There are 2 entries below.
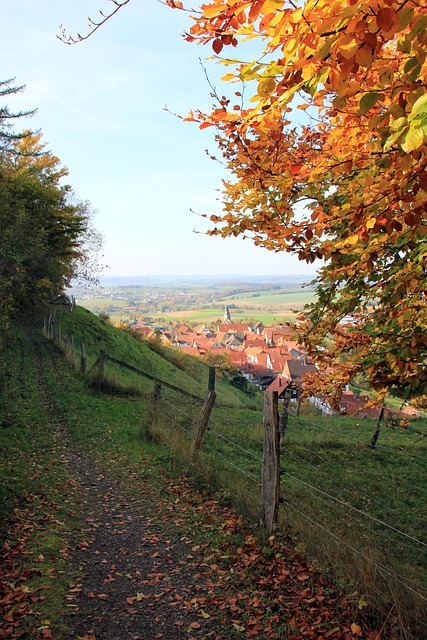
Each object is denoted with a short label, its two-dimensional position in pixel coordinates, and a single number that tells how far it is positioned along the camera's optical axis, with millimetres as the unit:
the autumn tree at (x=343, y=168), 1751
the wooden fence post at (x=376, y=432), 14563
